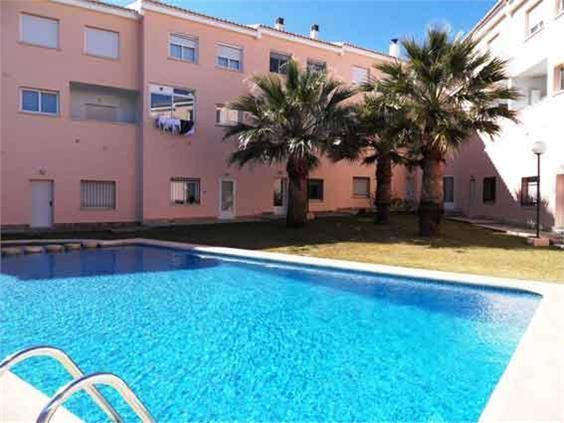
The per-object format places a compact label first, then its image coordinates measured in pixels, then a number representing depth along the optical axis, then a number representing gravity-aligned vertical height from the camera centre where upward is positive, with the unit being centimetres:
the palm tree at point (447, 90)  1836 +451
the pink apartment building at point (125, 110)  2277 +478
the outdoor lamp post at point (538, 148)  1861 +215
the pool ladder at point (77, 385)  307 -136
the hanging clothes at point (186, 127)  2673 +414
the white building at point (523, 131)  2117 +361
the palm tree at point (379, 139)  1970 +288
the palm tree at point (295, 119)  2180 +385
